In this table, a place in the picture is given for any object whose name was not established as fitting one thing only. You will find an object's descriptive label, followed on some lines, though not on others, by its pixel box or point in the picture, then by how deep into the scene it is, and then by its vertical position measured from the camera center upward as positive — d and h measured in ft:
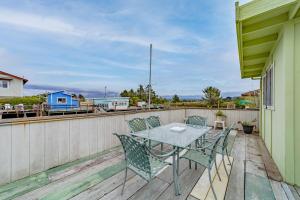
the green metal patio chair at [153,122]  10.84 -1.71
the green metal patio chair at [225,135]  6.40 -1.60
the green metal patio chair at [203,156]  5.66 -2.67
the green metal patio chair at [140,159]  4.90 -2.28
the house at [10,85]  46.85 +5.06
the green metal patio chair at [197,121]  11.65 -1.76
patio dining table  6.05 -1.89
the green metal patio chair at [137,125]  9.43 -1.75
